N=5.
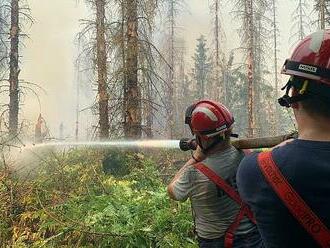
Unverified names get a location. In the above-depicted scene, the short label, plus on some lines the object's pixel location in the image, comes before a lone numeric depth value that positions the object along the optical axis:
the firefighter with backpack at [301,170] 1.49
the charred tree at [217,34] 35.25
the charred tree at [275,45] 41.96
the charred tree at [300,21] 39.03
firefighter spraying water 3.35
